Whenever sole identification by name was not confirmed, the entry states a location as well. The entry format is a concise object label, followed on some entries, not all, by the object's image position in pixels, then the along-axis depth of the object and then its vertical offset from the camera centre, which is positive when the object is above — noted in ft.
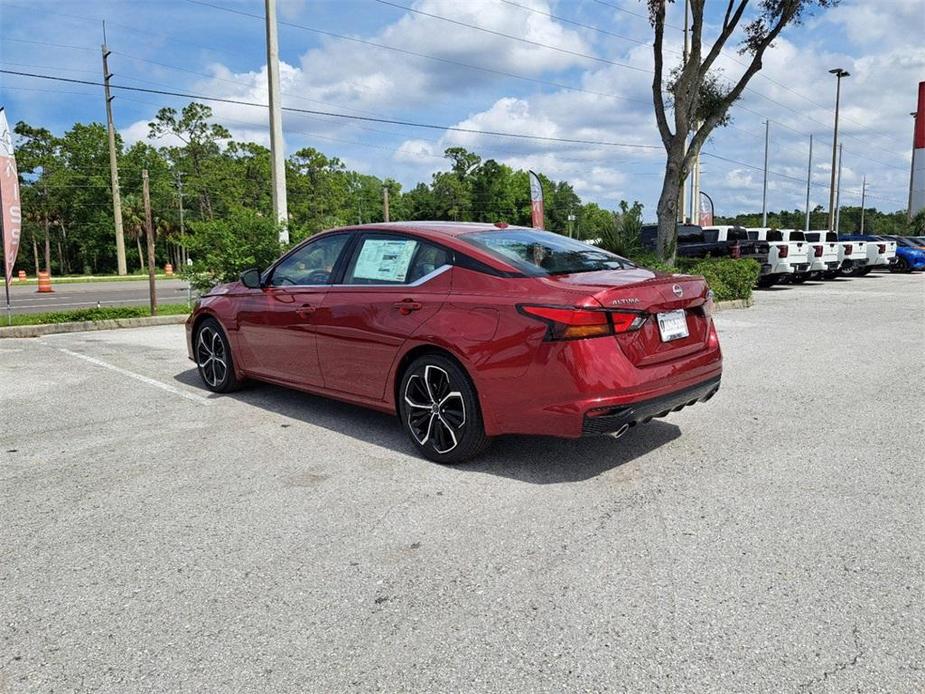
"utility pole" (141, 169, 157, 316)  35.88 +0.79
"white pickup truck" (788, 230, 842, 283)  67.18 -0.97
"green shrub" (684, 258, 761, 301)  47.65 -1.86
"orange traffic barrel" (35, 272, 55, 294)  80.20 -3.60
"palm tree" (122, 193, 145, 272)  197.98 +10.29
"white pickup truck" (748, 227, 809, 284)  63.57 -0.98
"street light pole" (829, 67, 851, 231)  143.74 +32.88
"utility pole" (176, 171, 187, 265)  192.13 +17.51
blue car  97.09 -1.43
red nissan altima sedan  12.84 -1.64
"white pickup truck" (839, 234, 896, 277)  79.10 -0.71
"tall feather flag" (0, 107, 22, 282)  35.37 +2.78
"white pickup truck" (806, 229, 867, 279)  74.21 -0.88
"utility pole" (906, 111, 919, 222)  207.47 +21.14
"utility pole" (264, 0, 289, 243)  53.42 +9.91
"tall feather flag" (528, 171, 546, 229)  73.97 +5.18
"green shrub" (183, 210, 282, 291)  39.70 +0.20
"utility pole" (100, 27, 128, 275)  142.90 +13.96
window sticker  15.78 -0.19
